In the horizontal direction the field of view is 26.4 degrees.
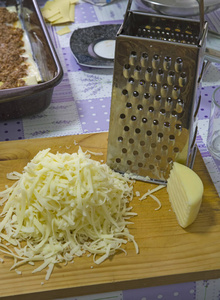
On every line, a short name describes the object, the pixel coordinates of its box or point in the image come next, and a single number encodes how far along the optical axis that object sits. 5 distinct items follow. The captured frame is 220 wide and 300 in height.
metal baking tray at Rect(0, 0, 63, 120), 1.27
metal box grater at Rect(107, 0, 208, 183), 0.96
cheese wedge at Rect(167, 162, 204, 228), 0.98
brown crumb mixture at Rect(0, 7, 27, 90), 1.54
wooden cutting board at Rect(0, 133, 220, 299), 0.92
